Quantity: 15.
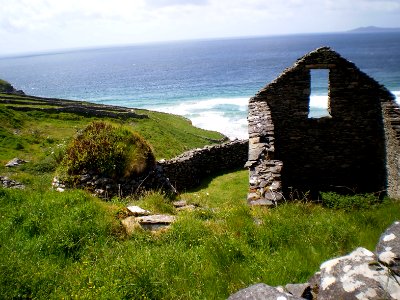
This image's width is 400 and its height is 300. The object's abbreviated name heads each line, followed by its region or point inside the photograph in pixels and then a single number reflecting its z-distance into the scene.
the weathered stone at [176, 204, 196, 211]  9.57
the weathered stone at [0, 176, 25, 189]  13.40
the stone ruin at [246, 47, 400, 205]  13.54
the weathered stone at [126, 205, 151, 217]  8.58
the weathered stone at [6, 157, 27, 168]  23.56
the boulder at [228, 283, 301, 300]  3.34
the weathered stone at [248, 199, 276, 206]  8.53
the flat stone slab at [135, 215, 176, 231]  7.84
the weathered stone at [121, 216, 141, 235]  7.53
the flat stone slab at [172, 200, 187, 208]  10.72
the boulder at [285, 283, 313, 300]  3.69
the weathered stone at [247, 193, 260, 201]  9.02
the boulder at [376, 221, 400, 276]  3.29
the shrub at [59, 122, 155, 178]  12.67
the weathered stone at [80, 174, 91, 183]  12.43
